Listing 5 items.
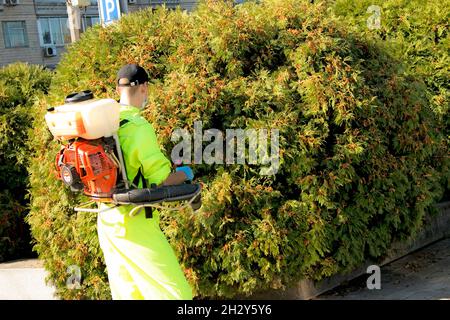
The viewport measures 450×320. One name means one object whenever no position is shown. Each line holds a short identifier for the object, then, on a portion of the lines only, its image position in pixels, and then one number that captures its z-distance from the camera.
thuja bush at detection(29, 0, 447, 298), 5.25
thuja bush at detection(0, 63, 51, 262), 7.09
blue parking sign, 7.30
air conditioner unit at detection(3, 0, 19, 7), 31.45
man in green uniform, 3.88
